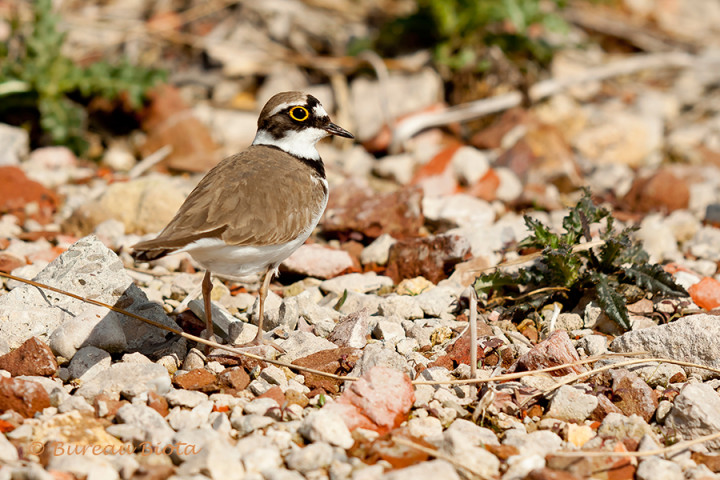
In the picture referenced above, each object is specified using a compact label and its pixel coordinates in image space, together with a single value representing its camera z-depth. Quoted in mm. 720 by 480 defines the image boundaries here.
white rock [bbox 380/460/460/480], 6301
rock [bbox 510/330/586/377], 8602
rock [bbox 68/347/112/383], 8242
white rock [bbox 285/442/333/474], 6707
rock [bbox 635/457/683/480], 6852
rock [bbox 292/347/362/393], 8375
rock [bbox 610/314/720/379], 8680
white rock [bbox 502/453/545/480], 6786
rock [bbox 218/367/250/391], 8195
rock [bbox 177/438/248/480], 6430
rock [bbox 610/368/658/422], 8078
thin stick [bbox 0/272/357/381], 8195
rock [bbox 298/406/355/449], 7086
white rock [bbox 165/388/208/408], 7699
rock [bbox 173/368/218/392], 8094
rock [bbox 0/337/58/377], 8148
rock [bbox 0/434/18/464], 6422
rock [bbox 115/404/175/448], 6922
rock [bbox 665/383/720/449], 7539
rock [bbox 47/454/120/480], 6316
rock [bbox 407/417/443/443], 7413
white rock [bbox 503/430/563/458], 7187
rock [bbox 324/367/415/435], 7484
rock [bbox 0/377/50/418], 7332
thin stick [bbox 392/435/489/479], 6660
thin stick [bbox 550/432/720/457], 6961
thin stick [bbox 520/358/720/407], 8187
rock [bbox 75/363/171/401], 7730
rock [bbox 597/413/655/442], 7566
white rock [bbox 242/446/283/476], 6680
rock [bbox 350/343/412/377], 8430
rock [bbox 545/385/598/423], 7934
